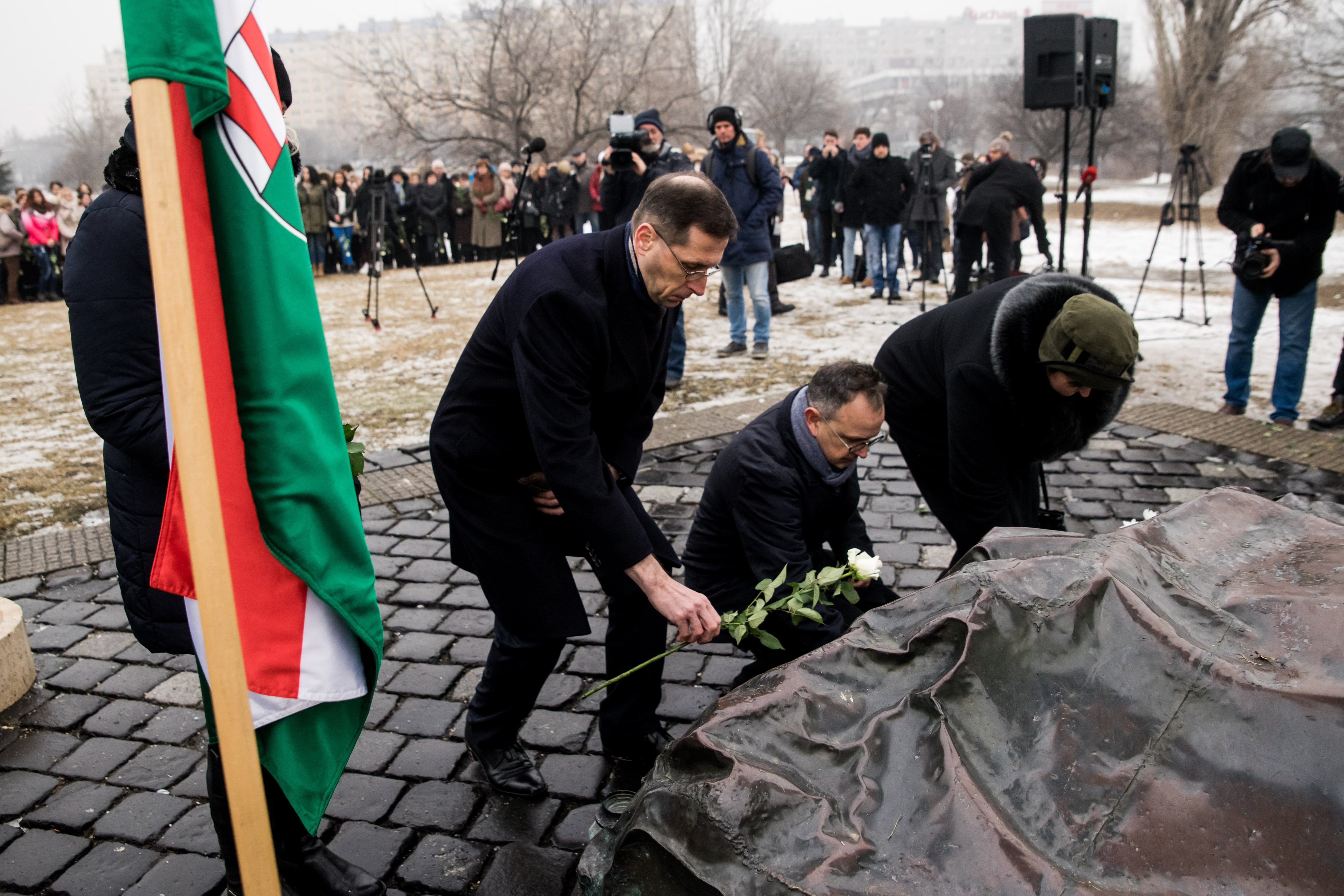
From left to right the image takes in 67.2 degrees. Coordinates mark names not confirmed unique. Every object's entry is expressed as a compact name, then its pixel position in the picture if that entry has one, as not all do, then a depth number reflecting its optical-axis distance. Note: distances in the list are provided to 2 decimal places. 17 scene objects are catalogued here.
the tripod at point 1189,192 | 10.52
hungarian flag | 1.70
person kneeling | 3.17
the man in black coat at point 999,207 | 10.02
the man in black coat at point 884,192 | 11.90
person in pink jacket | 15.73
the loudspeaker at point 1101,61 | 9.48
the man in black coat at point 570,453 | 2.54
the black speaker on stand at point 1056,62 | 9.29
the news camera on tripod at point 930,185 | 12.07
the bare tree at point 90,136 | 34.62
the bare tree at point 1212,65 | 27.50
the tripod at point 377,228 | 12.01
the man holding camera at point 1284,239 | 6.43
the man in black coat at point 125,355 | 2.24
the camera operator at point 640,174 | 8.01
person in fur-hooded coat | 3.18
